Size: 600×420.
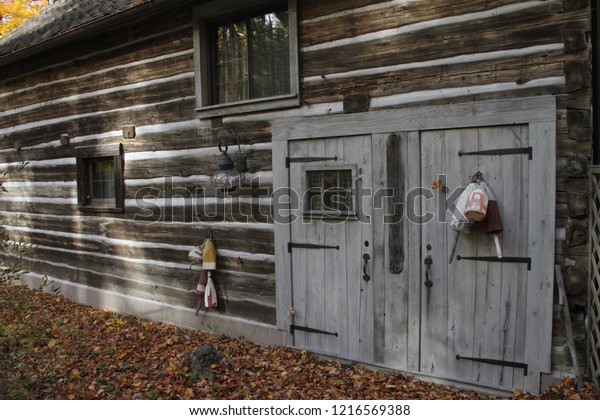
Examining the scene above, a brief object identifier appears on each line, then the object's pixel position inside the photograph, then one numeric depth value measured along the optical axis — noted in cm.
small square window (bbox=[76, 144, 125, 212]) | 711
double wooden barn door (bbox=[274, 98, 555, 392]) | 393
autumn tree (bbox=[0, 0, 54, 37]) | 1236
